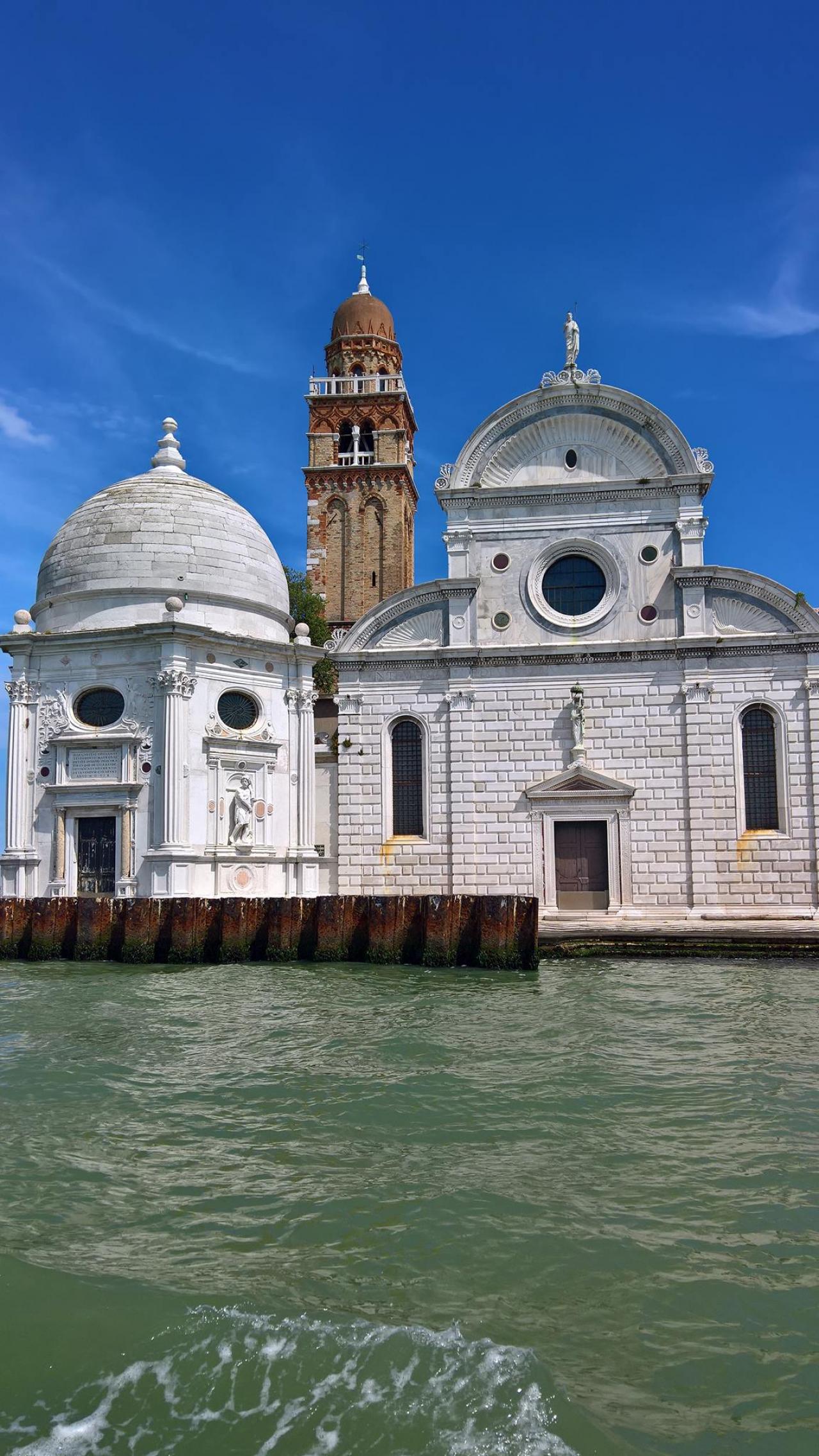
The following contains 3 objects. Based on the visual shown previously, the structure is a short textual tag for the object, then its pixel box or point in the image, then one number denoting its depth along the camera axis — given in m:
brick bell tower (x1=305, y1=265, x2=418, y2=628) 45.78
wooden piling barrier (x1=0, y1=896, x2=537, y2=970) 18.75
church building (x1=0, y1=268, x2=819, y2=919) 24.58
